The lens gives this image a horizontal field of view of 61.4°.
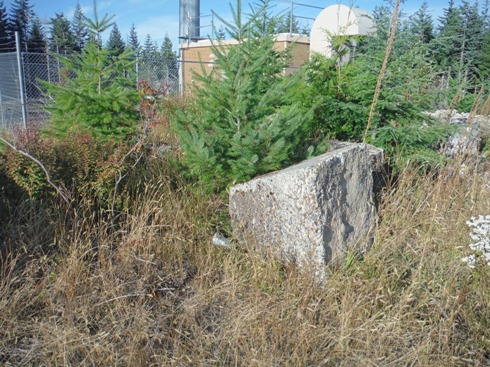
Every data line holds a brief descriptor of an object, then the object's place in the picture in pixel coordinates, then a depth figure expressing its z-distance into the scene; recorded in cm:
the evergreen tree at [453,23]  1631
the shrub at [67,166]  318
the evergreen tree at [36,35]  2976
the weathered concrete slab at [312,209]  286
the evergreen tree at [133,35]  4356
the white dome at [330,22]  968
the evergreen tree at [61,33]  2924
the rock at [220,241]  325
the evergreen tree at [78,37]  2578
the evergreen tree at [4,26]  3118
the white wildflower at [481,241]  243
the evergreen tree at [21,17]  3441
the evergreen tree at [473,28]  1680
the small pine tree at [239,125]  342
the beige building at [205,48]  1503
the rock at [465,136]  403
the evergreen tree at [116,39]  3550
